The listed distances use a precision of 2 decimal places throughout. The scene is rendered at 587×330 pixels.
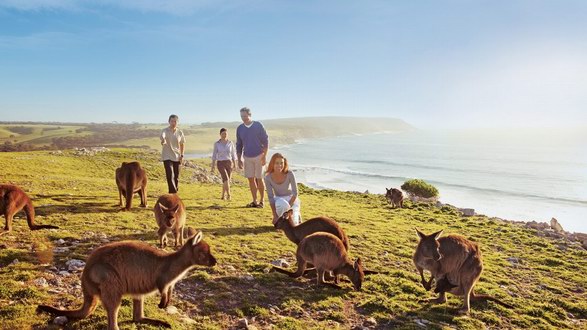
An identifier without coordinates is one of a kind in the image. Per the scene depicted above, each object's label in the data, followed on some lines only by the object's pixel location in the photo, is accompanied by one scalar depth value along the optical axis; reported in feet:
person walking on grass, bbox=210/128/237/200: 53.53
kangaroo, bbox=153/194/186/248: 24.66
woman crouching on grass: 33.94
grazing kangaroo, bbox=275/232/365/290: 23.29
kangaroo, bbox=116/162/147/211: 35.70
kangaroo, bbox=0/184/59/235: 24.34
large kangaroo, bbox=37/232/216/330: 14.58
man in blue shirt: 43.11
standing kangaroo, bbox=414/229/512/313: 22.09
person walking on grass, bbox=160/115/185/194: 41.24
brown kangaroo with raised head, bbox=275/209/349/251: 26.61
